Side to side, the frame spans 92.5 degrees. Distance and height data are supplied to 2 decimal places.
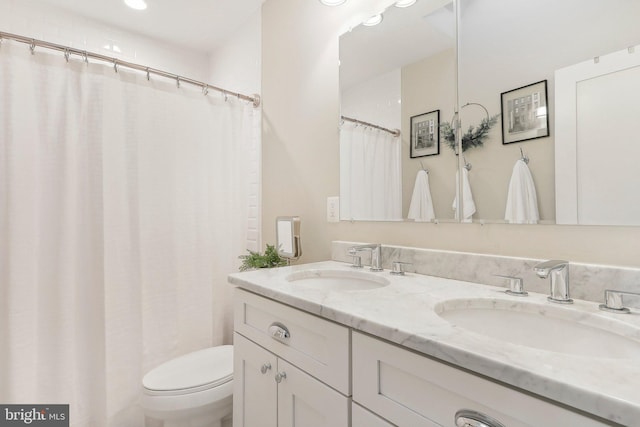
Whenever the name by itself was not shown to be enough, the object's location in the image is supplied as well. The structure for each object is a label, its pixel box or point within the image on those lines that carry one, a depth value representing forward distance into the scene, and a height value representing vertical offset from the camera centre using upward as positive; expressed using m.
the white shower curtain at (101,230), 1.30 -0.08
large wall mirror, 0.78 +0.39
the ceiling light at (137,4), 1.87 +1.29
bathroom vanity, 0.43 -0.28
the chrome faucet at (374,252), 1.23 -0.17
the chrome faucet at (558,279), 0.76 -0.18
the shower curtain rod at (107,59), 1.25 +0.73
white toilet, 1.25 -0.76
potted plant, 1.49 -0.24
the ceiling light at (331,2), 1.45 +1.00
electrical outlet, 1.51 +0.01
